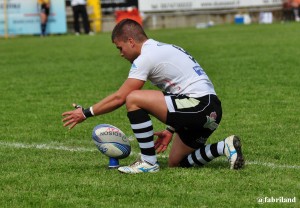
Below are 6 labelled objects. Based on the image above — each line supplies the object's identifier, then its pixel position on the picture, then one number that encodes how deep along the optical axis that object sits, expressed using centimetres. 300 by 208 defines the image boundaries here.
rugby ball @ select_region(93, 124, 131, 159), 764
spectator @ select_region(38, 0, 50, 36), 3438
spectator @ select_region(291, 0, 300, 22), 4203
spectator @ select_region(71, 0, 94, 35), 3584
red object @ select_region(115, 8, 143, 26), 3906
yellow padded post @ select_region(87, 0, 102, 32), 3916
